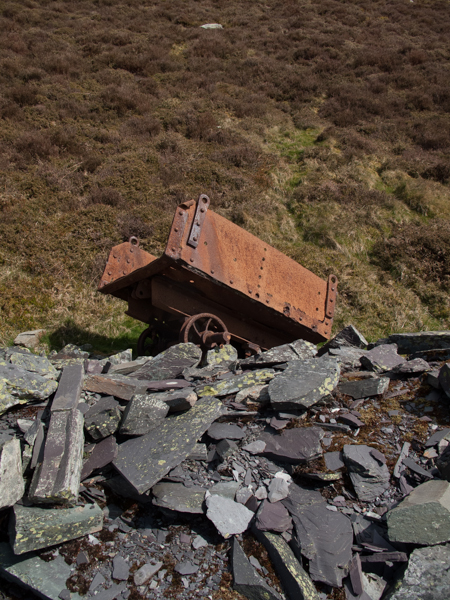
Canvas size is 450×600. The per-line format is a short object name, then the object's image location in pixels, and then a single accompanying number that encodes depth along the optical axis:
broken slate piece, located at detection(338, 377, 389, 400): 3.41
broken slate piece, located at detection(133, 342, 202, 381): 3.75
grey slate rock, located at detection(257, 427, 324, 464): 2.70
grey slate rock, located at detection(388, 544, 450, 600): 1.87
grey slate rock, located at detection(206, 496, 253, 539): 2.24
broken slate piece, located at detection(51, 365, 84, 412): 3.04
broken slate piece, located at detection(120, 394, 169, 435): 2.79
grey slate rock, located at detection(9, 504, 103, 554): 2.11
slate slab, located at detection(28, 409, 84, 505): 2.28
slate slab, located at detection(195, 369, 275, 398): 3.40
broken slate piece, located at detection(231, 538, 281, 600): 1.99
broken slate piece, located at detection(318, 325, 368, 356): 5.06
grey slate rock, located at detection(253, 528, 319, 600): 1.97
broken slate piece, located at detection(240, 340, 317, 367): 3.92
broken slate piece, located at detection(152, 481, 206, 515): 2.34
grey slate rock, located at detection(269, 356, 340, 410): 3.11
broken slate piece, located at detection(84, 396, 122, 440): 2.81
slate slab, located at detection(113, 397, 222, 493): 2.45
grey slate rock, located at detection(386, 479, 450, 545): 2.06
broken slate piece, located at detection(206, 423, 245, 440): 2.86
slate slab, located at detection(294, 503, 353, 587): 2.07
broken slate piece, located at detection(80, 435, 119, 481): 2.59
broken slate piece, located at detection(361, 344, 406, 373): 3.94
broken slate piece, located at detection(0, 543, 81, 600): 2.01
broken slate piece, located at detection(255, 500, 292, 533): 2.24
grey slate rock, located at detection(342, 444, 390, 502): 2.51
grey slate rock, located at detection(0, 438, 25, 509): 2.26
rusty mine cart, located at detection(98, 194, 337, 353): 4.05
